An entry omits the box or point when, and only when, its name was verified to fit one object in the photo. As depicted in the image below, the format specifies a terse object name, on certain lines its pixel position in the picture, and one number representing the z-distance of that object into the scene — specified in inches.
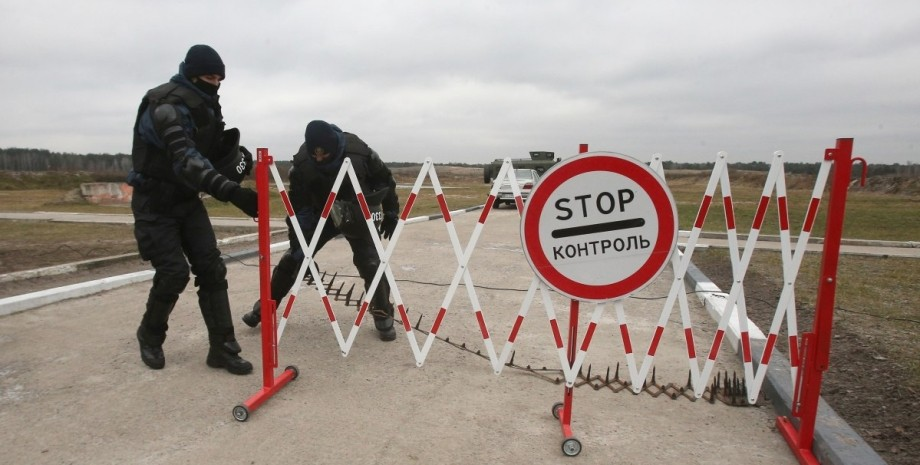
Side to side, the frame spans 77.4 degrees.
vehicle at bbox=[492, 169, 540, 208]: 831.7
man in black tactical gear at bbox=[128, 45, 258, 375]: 139.2
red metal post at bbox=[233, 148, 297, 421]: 135.3
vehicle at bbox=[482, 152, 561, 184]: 1079.4
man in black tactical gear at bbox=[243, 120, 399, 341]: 176.4
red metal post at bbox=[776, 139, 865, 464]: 108.0
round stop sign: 117.8
